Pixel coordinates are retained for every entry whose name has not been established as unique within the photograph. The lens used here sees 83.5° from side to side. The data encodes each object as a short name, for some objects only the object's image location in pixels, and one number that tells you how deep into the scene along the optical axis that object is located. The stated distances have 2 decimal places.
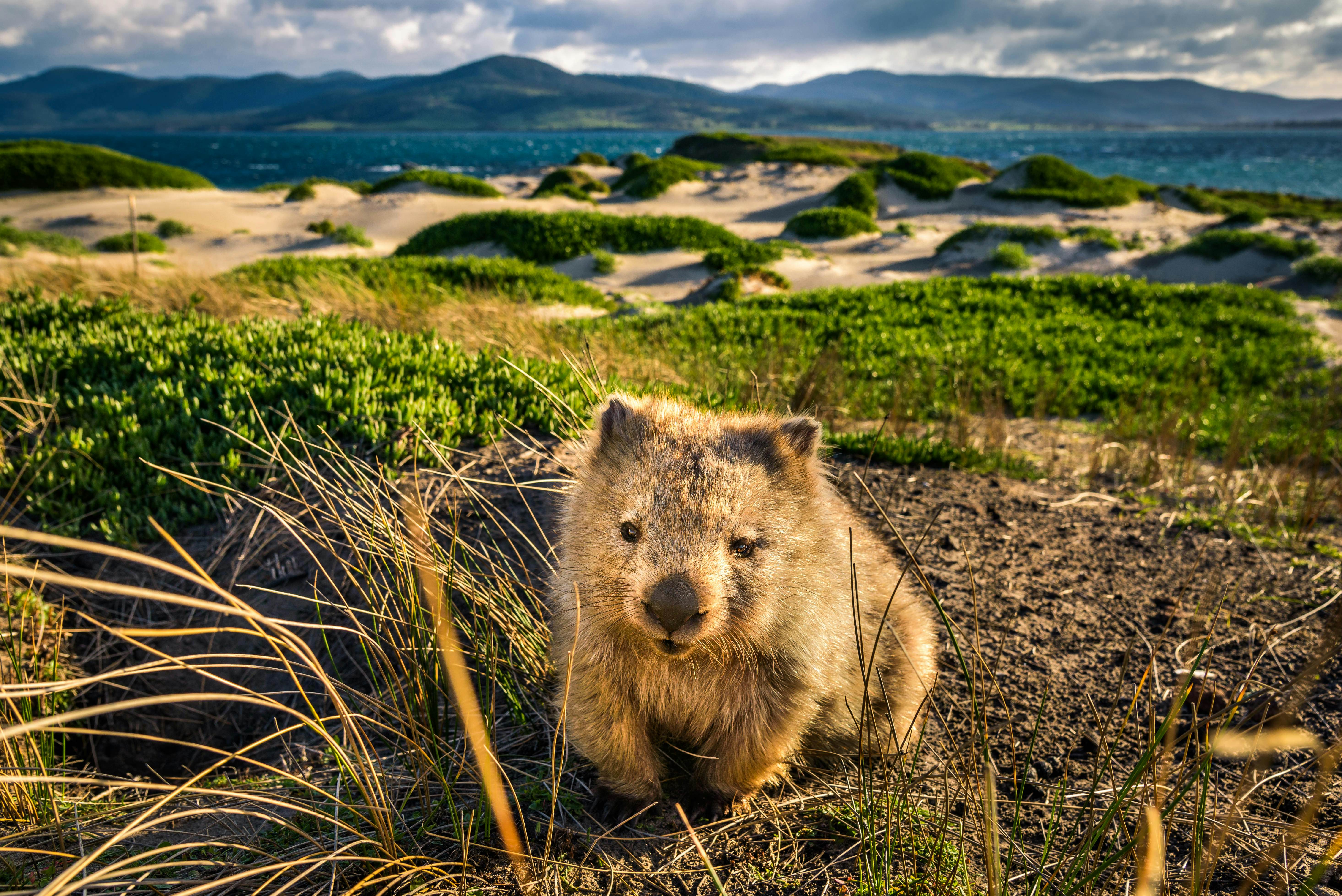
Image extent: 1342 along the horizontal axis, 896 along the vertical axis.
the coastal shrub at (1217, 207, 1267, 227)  23.50
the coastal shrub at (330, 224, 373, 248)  22.44
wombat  2.18
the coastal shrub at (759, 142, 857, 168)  39.31
